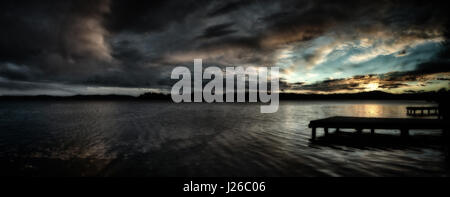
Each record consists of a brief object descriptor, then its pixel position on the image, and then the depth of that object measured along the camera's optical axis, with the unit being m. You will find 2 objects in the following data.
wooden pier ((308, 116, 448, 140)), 14.63
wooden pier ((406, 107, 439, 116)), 40.25
